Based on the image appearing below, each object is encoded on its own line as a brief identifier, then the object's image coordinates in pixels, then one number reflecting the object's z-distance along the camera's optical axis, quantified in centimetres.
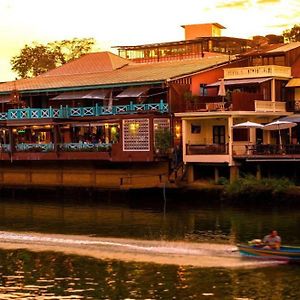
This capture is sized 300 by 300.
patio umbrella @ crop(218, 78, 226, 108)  6025
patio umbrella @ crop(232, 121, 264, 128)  5598
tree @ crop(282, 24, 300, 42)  10506
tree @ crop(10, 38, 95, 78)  11388
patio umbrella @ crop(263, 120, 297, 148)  5631
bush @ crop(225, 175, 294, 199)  5253
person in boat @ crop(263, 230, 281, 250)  3391
